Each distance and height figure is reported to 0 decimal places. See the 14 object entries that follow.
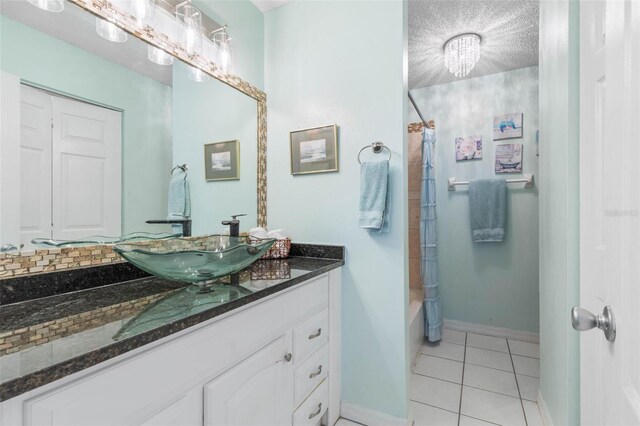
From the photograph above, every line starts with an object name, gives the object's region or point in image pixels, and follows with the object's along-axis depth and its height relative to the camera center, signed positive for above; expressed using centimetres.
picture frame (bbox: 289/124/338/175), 170 +36
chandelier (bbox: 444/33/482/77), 223 +122
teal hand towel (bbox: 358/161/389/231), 151 +9
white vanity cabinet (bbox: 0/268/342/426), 58 -45
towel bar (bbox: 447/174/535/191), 256 +26
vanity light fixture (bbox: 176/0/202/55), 139 +91
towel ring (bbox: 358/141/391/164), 156 +34
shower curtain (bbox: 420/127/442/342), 252 -30
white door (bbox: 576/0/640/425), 54 -2
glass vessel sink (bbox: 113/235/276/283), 93 -18
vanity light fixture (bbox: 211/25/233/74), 161 +91
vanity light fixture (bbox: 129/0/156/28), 120 +82
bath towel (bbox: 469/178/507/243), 267 +2
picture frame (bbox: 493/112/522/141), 265 +77
